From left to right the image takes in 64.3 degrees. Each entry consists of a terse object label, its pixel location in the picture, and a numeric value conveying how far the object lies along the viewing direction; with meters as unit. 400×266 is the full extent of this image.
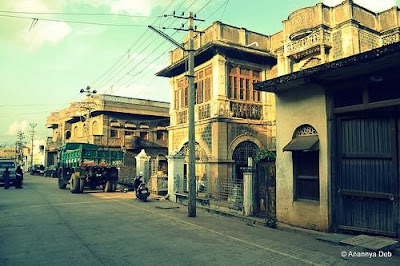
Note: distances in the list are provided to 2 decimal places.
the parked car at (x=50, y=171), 40.03
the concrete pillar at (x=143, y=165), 22.52
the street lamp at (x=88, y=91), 34.53
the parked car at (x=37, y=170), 45.28
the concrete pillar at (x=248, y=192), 11.04
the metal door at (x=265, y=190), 10.81
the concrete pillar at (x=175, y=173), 16.09
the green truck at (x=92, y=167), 19.06
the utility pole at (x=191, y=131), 11.66
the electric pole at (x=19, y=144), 85.96
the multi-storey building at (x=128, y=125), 32.16
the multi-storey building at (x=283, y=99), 8.75
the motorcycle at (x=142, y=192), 16.20
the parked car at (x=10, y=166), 22.53
